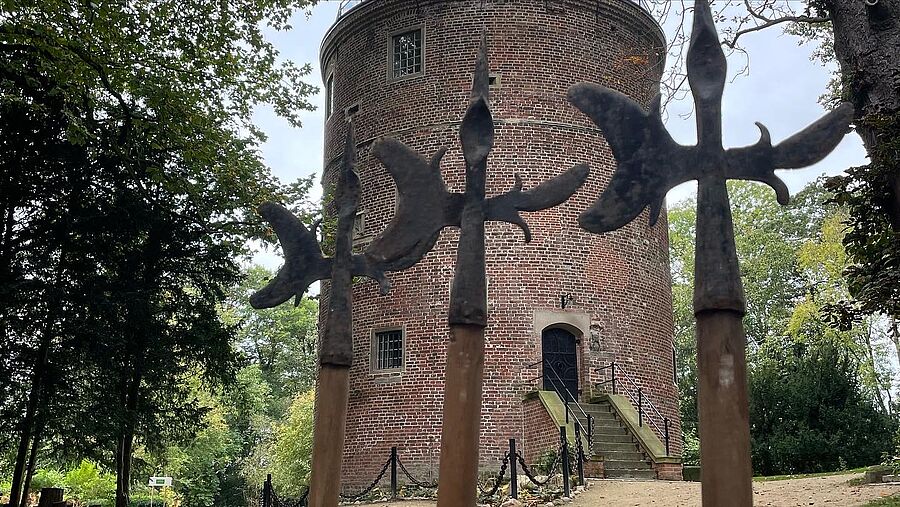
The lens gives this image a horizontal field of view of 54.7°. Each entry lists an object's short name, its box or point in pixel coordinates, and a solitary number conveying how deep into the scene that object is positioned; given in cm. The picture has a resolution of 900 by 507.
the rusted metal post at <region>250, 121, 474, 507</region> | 666
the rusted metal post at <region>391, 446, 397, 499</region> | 1728
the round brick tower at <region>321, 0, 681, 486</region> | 1902
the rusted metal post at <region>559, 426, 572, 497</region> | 1398
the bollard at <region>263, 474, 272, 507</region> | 1445
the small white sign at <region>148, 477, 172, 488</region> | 2634
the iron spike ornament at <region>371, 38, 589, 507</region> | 580
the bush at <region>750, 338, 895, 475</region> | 2045
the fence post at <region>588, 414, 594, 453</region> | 1654
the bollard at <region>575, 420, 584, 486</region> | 1466
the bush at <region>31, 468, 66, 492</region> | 3228
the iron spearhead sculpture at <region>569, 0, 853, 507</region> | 493
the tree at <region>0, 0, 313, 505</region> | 1288
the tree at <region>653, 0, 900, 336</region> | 790
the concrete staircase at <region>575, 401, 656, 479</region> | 1642
